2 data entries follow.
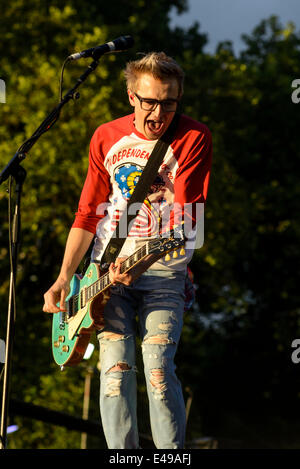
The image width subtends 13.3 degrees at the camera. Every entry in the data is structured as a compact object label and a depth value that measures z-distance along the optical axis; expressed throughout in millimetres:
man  7179
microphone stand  7795
